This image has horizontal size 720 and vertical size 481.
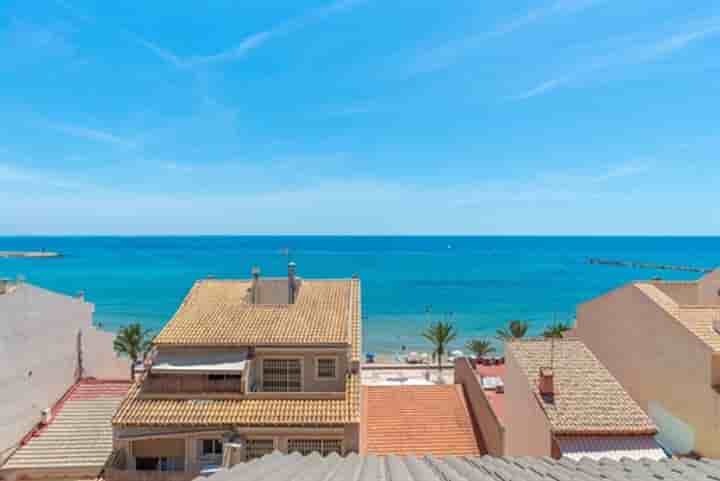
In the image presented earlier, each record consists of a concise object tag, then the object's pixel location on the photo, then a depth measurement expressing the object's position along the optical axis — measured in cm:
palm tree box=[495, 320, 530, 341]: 4575
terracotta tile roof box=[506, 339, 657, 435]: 1466
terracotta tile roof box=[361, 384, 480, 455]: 2206
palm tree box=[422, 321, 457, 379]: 4109
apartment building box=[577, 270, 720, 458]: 1617
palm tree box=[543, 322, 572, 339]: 4021
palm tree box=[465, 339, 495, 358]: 4418
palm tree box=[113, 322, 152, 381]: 3944
